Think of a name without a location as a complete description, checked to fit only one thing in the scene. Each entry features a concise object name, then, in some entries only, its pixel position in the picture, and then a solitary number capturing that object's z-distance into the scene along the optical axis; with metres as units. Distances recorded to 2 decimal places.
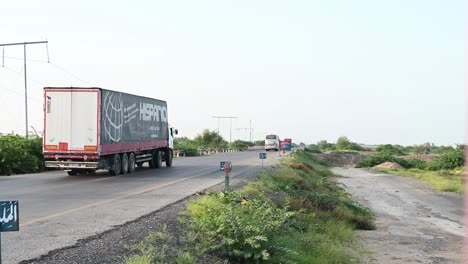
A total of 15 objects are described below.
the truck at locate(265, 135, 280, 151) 92.00
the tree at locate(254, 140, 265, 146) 170.46
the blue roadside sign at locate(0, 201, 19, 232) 5.40
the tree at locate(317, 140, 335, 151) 165.69
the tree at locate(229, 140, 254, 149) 120.28
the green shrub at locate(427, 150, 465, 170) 70.25
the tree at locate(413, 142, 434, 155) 140.00
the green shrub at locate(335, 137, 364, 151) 149.00
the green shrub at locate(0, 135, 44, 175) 28.73
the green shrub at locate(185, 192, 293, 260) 9.51
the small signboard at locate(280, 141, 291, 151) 68.05
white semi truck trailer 23.44
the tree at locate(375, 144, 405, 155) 131.01
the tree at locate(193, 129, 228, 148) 108.88
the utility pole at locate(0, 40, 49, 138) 33.53
